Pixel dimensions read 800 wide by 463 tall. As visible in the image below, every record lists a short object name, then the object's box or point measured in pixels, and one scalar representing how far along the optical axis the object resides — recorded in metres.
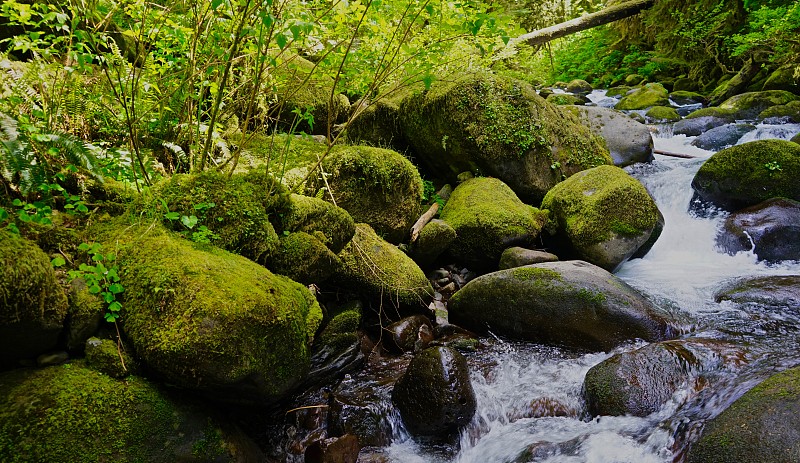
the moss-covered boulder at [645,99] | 14.55
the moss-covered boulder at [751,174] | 6.99
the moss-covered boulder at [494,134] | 7.46
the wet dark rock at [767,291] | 5.07
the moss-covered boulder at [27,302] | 2.26
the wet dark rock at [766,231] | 6.43
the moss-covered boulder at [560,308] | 4.73
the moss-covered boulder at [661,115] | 12.72
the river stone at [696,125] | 11.46
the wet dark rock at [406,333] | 4.72
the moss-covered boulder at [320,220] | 4.08
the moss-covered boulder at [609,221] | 6.35
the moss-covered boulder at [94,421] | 2.28
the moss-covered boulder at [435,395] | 3.65
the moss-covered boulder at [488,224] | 6.38
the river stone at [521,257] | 6.03
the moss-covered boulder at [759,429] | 2.63
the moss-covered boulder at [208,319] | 2.52
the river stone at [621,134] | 9.44
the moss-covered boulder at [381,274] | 4.62
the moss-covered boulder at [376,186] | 5.48
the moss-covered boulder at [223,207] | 3.37
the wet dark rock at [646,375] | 3.64
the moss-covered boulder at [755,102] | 11.91
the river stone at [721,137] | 10.26
